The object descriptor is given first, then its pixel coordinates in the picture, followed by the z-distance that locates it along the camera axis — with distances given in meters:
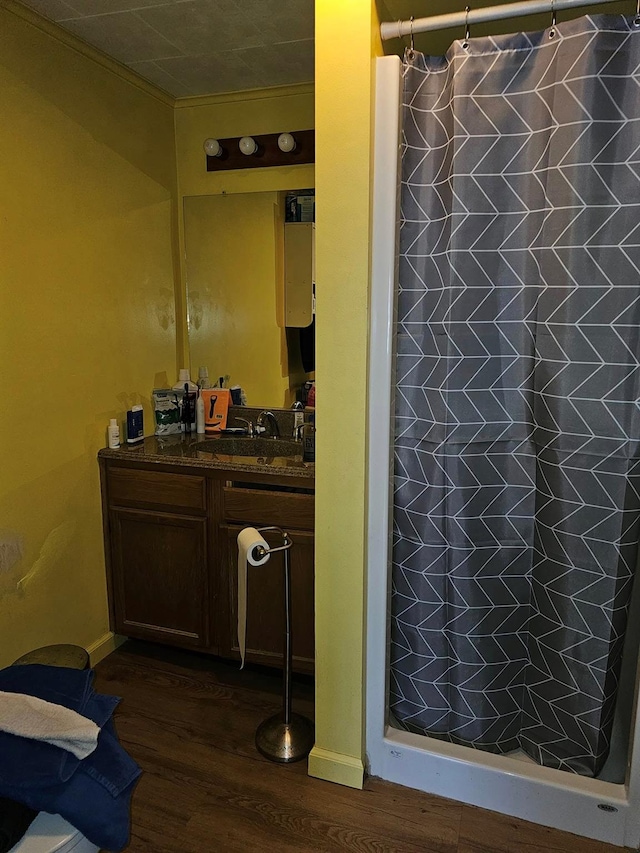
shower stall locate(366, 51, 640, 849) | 1.57
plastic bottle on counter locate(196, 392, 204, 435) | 2.68
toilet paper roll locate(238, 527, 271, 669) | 1.74
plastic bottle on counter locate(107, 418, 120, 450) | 2.40
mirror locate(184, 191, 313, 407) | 2.63
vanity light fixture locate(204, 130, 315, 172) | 2.48
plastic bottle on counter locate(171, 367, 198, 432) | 2.70
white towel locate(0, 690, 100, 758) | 1.18
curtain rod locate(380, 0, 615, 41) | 1.43
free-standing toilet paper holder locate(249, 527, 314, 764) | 1.93
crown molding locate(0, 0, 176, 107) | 1.90
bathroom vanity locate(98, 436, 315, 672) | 2.16
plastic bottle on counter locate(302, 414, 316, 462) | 2.23
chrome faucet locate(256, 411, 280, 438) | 2.68
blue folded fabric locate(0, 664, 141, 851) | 1.13
